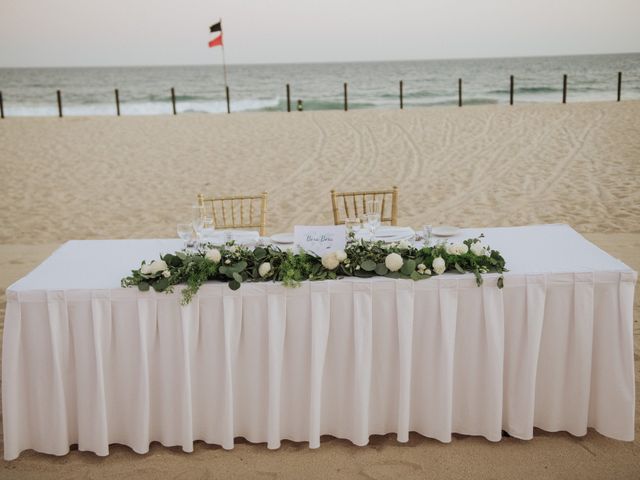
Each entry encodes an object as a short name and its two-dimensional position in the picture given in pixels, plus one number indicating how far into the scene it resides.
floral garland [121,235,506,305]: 2.55
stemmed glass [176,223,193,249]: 3.02
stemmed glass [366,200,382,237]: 3.06
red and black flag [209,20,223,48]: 19.48
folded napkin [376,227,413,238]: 3.25
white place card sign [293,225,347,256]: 2.71
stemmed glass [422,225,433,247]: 3.03
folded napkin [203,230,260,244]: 3.09
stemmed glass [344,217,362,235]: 2.98
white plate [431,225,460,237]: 3.23
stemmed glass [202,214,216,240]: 3.08
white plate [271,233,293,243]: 3.19
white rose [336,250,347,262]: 2.62
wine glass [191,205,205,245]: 3.03
